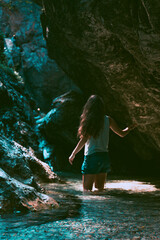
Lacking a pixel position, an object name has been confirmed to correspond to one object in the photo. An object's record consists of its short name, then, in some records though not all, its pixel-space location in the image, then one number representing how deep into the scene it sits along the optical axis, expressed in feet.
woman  14.51
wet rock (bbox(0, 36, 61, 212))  9.51
